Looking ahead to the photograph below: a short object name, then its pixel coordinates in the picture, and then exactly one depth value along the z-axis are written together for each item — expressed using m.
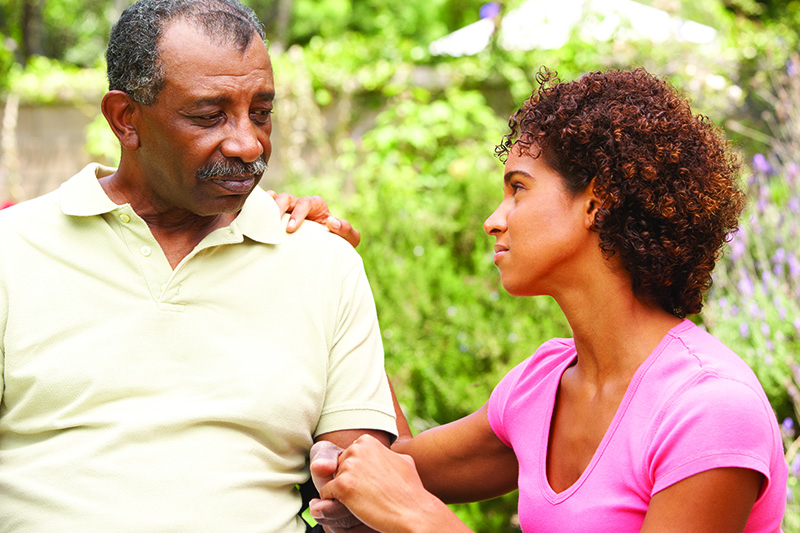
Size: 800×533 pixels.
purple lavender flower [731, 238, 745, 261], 3.26
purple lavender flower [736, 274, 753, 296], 3.09
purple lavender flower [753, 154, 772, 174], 3.61
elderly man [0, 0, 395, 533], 1.85
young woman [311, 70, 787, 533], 1.45
